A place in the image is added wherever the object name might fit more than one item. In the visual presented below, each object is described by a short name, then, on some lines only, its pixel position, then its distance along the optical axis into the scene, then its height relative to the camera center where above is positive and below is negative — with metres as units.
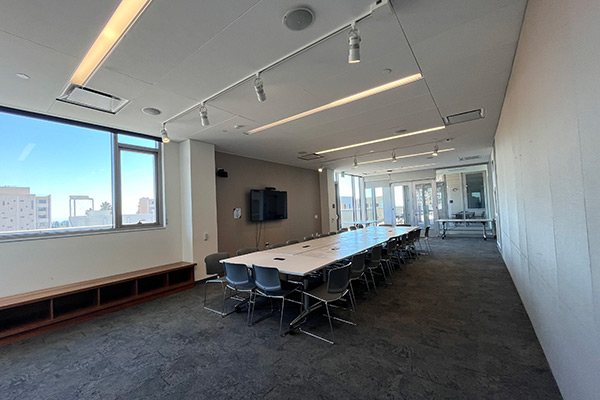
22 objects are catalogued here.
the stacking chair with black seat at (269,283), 3.04 -0.94
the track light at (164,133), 4.03 +1.35
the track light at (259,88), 2.66 +1.34
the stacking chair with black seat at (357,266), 3.60 -0.92
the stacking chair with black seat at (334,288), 2.94 -1.03
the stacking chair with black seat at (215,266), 4.07 -0.92
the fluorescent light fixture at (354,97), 3.07 +1.57
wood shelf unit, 3.20 -1.32
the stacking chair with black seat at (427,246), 7.34 -1.50
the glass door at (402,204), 11.97 -0.02
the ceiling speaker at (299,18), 1.91 +1.54
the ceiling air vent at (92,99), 3.05 +1.58
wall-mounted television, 6.83 +0.12
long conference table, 3.21 -0.77
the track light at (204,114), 3.35 +1.36
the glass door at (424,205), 11.45 -0.12
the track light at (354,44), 1.93 +1.28
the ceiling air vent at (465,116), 4.27 +1.55
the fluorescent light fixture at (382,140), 5.14 +1.55
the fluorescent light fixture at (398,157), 7.41 +1.55
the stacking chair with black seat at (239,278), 3.37 -0.95
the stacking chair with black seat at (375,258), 4.32 -0.98
